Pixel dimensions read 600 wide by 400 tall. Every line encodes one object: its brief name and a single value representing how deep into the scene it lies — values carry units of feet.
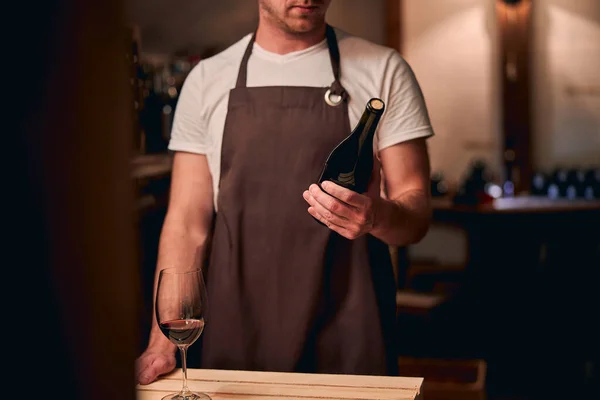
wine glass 4.70
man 6.36
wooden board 4.67
